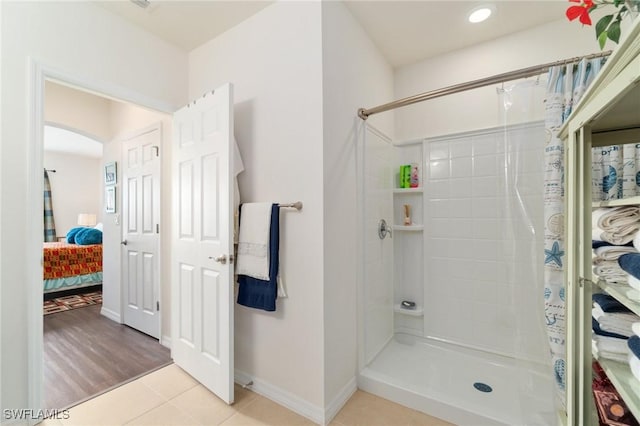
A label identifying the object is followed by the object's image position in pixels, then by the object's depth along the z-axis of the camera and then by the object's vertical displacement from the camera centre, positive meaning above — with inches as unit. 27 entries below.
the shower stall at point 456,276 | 56.6 -19.9
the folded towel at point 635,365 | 30.1 -17.7
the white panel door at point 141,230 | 103.3 -7.0
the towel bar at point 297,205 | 65.2 +1.7
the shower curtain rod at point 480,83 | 50.7 +27.6
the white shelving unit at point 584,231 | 31.2 -2.9
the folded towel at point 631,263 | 29.5 -6.0
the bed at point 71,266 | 152.3 -31.6
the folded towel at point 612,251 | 34.5 -5.4
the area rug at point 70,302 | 138.2 -49.3
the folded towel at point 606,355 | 34.5 -18.9
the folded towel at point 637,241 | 31.2 -3.6
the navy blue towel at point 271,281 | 66.7 -17.3
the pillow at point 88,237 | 174.6 -15.7
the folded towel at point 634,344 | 29.6 -15.1
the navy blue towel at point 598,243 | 37.1 -4.6
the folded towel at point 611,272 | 34.2 -8.0
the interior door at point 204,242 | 67.3 -8.3
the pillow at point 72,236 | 187.6 -16.3
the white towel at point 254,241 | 67.5 -7.4
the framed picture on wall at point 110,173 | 124.1 +18.4
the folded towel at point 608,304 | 36.6 -12.9
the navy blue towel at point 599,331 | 35.4 -16.4
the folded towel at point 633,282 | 30.2 -8.2
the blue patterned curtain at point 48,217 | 231.1 -3.5
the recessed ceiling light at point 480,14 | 71.6 +53.8
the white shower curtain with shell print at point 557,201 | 48.5 +1.8
